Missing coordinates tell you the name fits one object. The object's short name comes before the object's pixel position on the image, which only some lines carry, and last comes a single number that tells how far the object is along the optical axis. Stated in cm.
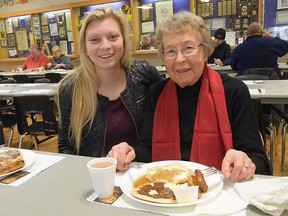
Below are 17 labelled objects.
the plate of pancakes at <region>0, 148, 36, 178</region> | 110
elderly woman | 125
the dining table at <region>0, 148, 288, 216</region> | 81
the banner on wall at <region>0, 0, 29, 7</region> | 820
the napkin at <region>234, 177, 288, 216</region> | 75
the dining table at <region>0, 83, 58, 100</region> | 328
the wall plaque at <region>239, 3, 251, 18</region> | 592
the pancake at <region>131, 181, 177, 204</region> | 84
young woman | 153
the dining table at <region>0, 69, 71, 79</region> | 611
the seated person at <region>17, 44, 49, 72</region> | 705
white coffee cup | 85
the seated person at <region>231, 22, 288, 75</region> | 418
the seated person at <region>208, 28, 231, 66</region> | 564
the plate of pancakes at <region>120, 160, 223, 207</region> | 82
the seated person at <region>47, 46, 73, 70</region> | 683
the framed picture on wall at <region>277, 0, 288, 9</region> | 566
